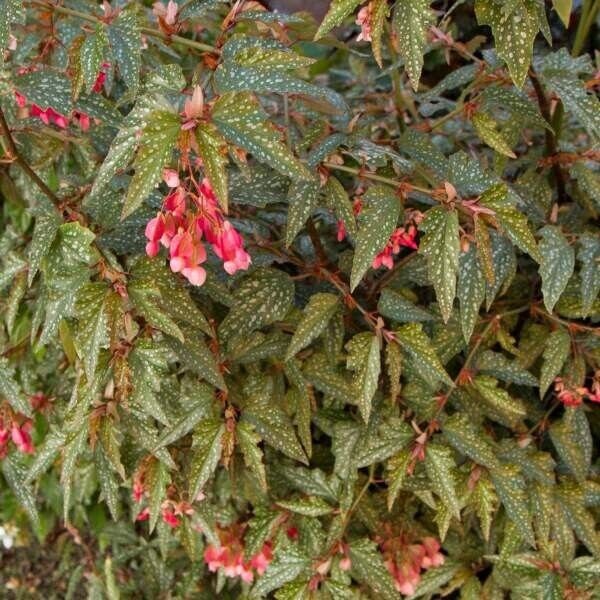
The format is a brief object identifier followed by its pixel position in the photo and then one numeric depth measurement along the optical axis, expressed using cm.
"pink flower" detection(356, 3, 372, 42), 118
